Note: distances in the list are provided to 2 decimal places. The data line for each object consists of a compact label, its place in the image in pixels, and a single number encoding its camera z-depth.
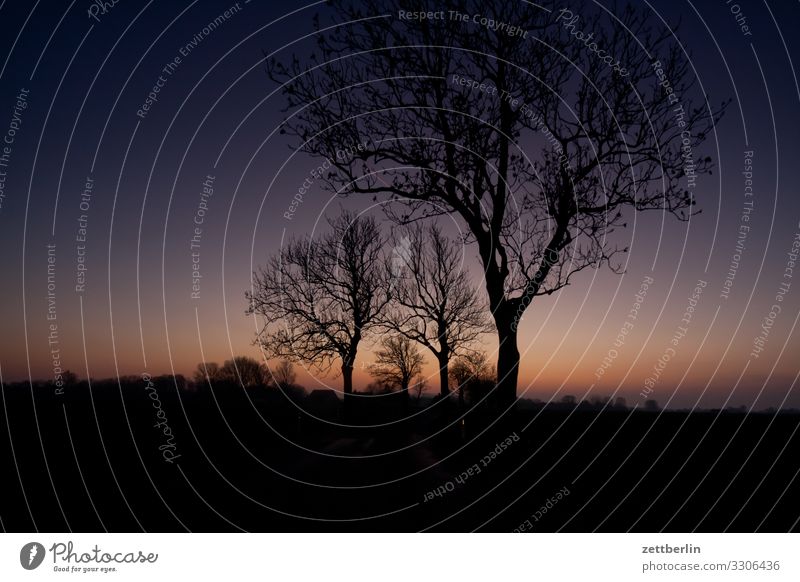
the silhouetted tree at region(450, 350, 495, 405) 42.78
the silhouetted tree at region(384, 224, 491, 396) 32.88
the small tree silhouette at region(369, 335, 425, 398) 46.92
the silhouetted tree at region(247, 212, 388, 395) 32.38
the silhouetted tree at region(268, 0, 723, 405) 16.22
